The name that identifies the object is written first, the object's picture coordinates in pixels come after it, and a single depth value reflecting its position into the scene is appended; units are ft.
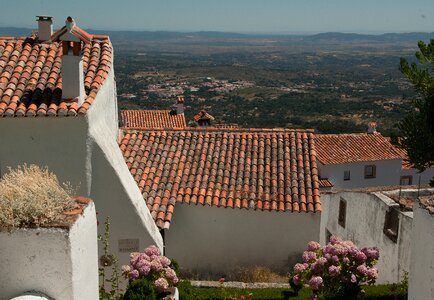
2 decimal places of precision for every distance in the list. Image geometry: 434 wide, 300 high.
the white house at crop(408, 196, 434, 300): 19.54
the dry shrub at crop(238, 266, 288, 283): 42.47
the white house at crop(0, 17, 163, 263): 32.50
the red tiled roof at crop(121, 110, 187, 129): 125.49
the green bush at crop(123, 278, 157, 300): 23.87
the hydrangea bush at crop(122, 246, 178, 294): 25.11
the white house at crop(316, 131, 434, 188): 130.41
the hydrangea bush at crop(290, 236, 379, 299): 26.13
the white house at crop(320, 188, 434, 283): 42.60
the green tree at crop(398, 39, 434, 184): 22.81
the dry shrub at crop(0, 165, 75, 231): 17.22
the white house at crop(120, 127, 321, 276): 44.47
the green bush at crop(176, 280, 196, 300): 28.73
